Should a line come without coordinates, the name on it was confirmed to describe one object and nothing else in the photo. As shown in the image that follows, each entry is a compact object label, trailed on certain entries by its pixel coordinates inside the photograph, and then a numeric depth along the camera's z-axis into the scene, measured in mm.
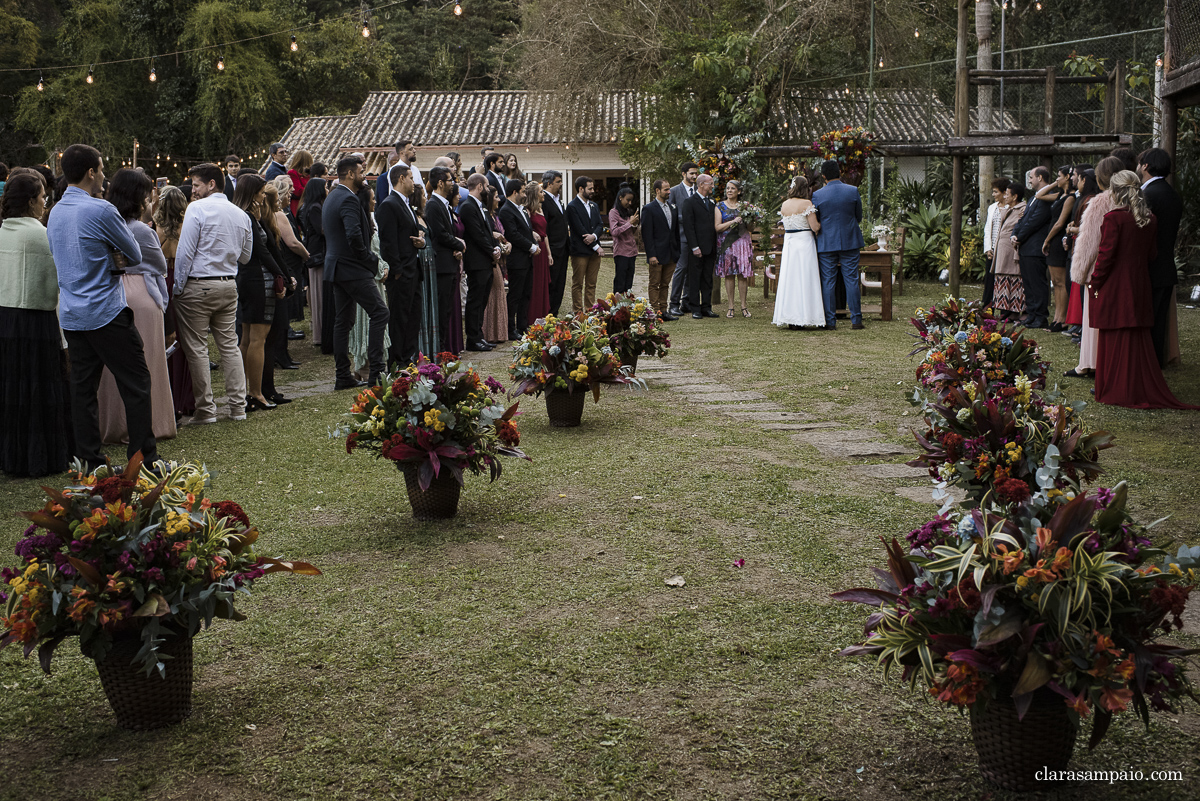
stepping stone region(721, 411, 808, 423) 7906
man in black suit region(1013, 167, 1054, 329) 12477
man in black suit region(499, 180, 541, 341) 12070
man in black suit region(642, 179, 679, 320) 14203
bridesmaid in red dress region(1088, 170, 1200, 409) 7961
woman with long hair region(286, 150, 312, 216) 11812
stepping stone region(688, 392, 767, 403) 8789
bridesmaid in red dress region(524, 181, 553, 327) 12531
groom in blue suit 13281
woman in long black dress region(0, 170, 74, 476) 6363
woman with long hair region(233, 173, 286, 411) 8391
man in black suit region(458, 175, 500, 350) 11070
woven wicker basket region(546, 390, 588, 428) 7531
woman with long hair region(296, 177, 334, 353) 11242
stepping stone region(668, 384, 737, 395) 9231
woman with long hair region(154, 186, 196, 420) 8102
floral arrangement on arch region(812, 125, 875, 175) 15195
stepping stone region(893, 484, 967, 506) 5561
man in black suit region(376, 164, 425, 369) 9289
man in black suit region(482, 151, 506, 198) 12602
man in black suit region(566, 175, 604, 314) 13469
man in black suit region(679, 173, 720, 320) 14000
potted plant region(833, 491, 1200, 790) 2504
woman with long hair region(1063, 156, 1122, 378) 8578
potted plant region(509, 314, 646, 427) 7301
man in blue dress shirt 5891
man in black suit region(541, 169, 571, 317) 13219
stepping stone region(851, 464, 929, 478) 6141
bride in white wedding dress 13430
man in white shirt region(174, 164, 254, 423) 7742
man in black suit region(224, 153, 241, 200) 13234
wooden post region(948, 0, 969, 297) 15440
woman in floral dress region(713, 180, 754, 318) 14336
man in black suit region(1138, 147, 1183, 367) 8539
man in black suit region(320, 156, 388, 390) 8797
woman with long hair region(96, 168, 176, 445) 6914
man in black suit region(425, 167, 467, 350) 10352
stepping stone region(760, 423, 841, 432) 7555
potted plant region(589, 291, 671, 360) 8453
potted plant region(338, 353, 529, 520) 5016
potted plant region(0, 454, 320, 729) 2967
